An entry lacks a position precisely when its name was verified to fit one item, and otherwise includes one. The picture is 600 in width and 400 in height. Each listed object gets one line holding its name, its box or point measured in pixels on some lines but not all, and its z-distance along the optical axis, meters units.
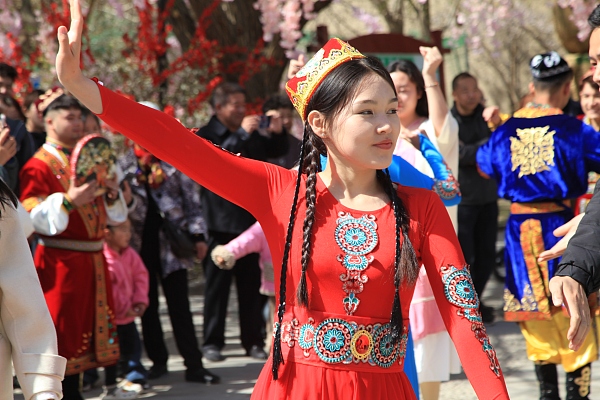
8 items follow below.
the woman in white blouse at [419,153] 8.06
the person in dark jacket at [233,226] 11.74
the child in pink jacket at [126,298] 10.22
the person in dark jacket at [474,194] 13.51
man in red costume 8.81
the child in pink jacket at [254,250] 9.01
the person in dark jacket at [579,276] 4.05
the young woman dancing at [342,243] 4.49
